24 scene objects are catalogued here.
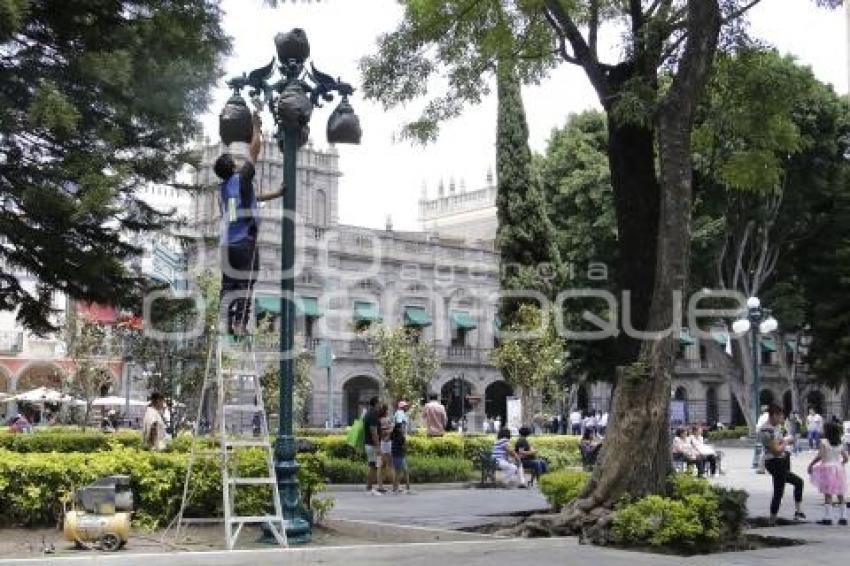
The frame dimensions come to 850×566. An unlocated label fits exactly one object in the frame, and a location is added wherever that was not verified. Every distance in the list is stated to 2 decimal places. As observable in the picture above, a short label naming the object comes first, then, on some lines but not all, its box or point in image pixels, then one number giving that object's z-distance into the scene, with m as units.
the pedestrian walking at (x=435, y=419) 22.92
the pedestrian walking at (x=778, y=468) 13.12
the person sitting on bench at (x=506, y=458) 19.45
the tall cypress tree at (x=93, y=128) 12.38
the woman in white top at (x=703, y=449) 21.98
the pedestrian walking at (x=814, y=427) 36.62
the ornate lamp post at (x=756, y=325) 26.67
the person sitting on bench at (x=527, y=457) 20.20
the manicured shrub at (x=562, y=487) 11.83
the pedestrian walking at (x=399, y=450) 17.97
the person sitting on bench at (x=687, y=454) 21.61
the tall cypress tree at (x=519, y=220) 30.31
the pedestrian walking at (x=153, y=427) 13.26
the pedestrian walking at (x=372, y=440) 17.50
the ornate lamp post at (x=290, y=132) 9.65
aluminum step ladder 8.82
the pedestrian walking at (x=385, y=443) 17.66
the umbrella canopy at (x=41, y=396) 41.34
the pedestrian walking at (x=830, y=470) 13.41
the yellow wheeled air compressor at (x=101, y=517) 9.11
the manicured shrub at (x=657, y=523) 9.97
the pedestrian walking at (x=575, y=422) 41.06
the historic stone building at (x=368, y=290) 48.53
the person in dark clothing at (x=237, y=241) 9.17
